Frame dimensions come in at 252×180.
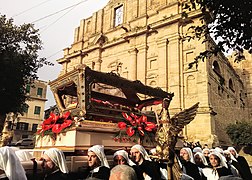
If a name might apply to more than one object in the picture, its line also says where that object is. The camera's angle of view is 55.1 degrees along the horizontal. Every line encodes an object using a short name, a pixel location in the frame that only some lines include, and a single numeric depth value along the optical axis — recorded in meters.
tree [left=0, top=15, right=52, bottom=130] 14.30
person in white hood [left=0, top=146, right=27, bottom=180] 2.64
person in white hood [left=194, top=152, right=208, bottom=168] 5.47
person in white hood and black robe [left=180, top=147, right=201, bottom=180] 4.66
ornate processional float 4.36
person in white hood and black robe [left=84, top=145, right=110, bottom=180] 3.64
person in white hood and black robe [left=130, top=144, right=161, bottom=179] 3.98
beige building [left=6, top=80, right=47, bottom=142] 37.38
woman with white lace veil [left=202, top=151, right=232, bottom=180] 4.60
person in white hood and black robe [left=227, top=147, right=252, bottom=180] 5.69
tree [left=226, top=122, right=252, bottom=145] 20.94
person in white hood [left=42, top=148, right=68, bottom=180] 3.41
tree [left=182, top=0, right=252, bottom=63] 5.44
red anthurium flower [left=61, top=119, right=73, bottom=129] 4.62
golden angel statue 2.78
